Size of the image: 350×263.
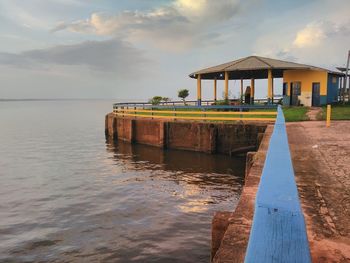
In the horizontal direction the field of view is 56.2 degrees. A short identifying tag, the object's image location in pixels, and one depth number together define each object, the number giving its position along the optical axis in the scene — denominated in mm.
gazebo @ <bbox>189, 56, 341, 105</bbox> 25516
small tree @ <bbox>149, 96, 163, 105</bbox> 37631
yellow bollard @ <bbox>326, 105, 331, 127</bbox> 15460
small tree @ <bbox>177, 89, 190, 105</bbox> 41500
